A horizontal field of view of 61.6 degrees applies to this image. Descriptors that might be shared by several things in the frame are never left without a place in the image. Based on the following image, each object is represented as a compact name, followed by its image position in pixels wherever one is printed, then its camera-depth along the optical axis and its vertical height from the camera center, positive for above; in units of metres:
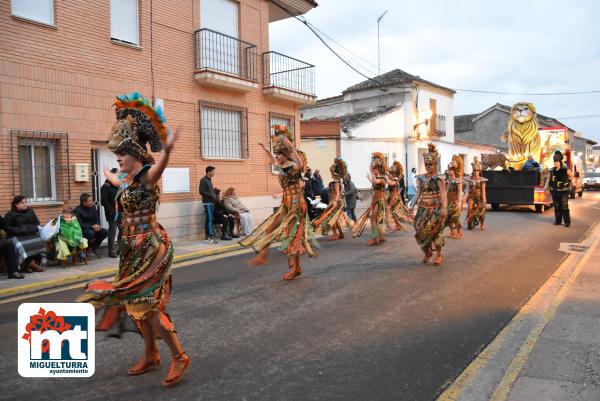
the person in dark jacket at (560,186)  14.10 -0.32
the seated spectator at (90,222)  9.80 -0.80
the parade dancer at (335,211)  12.25 -0.82
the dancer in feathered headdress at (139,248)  3.86 -0.53
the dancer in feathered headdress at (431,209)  8.46 -0.56
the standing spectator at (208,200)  12.52 -0.51
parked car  40.41 -0.64
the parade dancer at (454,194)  11.91 -0.43
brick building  9.88 +2.25
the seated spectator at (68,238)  9.11 -1.04
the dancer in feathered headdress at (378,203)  11.30 -0.59
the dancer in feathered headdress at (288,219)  7.41 -0.64
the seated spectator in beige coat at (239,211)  13.30 -0.86
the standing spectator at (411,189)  23.97 -0.62
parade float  19.03 +0.34
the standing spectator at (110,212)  10.03 -0.63
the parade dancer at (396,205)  11.93 -0.68
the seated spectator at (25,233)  8.59 -0.88
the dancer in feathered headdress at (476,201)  13.92 -0.72
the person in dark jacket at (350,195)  14.82 -0.52
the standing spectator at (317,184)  15.47 -0.19
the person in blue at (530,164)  19.49 +0.41
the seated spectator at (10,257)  8.24 -1.23
